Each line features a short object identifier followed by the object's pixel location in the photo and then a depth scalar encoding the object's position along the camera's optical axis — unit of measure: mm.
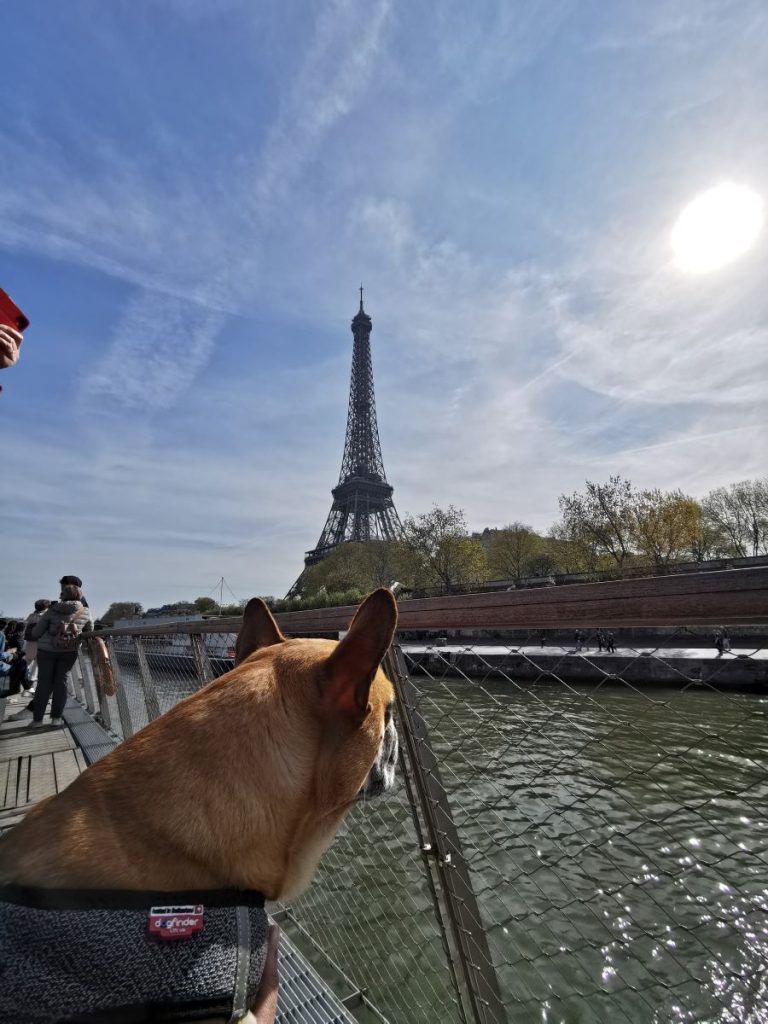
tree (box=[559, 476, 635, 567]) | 41188
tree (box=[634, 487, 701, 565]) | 38875
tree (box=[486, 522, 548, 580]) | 51531
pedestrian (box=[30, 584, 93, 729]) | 6668
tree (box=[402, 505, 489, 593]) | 46438
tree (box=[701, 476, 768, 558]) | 45156
